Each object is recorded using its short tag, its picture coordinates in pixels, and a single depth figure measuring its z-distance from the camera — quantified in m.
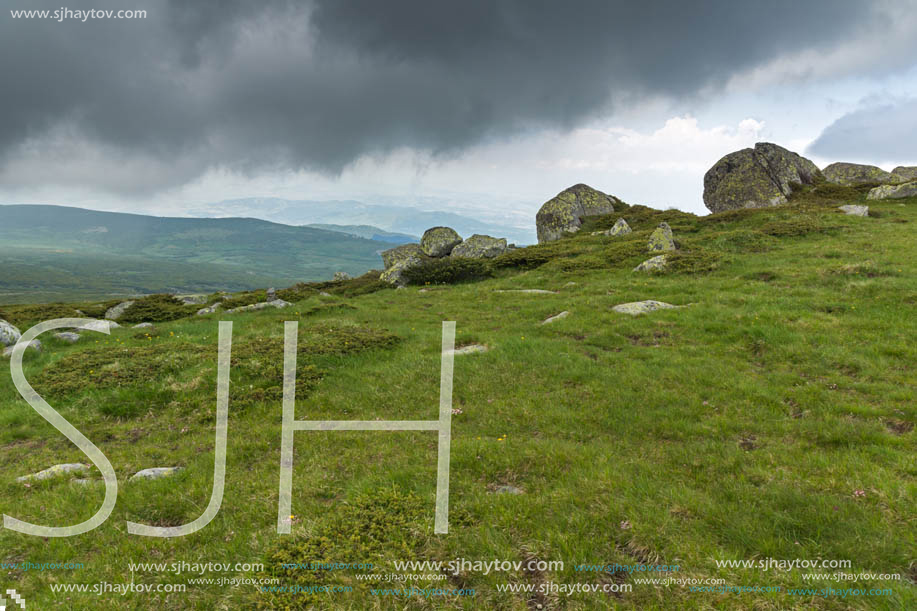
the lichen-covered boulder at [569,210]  54.56
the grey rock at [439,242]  51.66
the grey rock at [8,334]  19.39
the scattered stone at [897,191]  41.66
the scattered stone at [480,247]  48.03
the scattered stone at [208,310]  29.27
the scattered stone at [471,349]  15.32
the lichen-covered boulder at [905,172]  56.66
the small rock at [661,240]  31.36
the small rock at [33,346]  18.01
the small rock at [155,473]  8.34
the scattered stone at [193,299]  38.63
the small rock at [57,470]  8.28
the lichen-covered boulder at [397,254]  51.59
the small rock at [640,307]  18.54
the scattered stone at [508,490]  7.24
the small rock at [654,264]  26.28
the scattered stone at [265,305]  27.72
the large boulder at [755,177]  50.47
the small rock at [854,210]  35.88
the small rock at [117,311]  29.57
